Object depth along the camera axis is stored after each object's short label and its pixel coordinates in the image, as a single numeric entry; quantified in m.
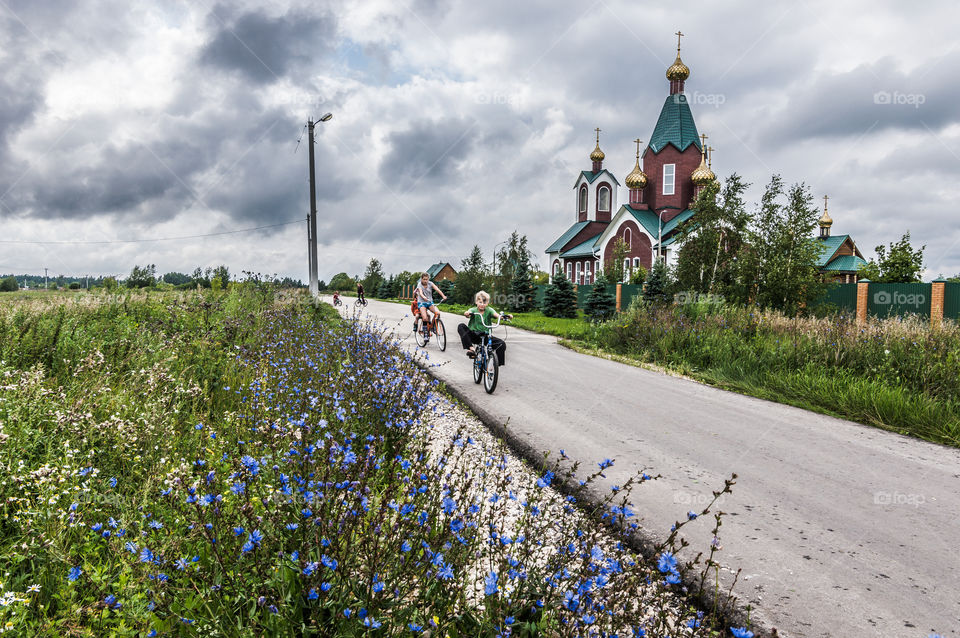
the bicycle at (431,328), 13.12
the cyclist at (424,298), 13.32
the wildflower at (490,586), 1.76
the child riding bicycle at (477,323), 8.70
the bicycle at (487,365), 7.86
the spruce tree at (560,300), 31.36
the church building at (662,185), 44.91
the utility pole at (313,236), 19.69
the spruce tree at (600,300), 26.42
